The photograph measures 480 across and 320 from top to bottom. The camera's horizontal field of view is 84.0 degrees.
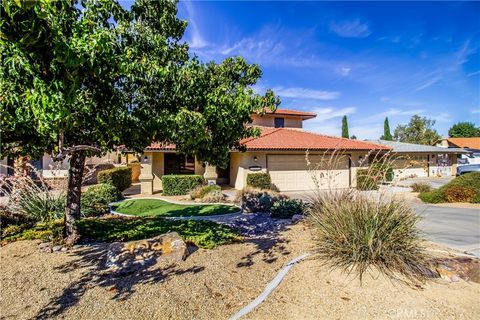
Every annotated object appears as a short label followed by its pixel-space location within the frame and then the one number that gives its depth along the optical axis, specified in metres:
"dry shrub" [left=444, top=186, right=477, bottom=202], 14.27
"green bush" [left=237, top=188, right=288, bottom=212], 12.12
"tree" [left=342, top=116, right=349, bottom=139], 52.59
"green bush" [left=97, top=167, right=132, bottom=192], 17.98
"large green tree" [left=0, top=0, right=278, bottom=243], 3.14
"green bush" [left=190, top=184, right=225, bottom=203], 15.41
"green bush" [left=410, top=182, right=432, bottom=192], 17.15
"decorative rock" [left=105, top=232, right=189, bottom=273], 5.21
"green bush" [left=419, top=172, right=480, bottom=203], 14.26
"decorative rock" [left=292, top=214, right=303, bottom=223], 9.73
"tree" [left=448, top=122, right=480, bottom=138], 74.50
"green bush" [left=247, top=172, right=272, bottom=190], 19.11
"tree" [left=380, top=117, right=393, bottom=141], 56.27
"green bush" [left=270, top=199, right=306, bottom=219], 10.60
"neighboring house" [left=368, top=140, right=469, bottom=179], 31.62
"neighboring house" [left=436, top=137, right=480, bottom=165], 55.51
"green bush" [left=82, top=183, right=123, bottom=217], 11.90
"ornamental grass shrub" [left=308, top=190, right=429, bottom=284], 4.93
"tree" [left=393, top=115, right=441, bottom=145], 55.84
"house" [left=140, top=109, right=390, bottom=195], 19.36
